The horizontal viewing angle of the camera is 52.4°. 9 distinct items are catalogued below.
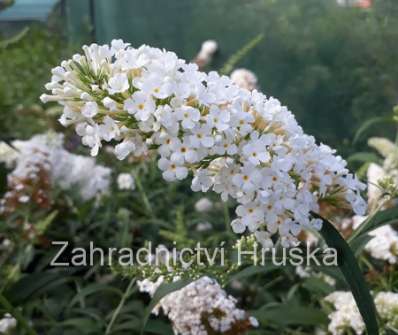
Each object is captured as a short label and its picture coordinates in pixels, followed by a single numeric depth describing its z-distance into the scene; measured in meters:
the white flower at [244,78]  0.77
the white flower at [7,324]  0.24
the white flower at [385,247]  0.24
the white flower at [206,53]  0.91
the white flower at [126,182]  0.40
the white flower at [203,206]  0.40
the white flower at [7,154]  0.38
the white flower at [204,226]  0.38
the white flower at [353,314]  0.21
